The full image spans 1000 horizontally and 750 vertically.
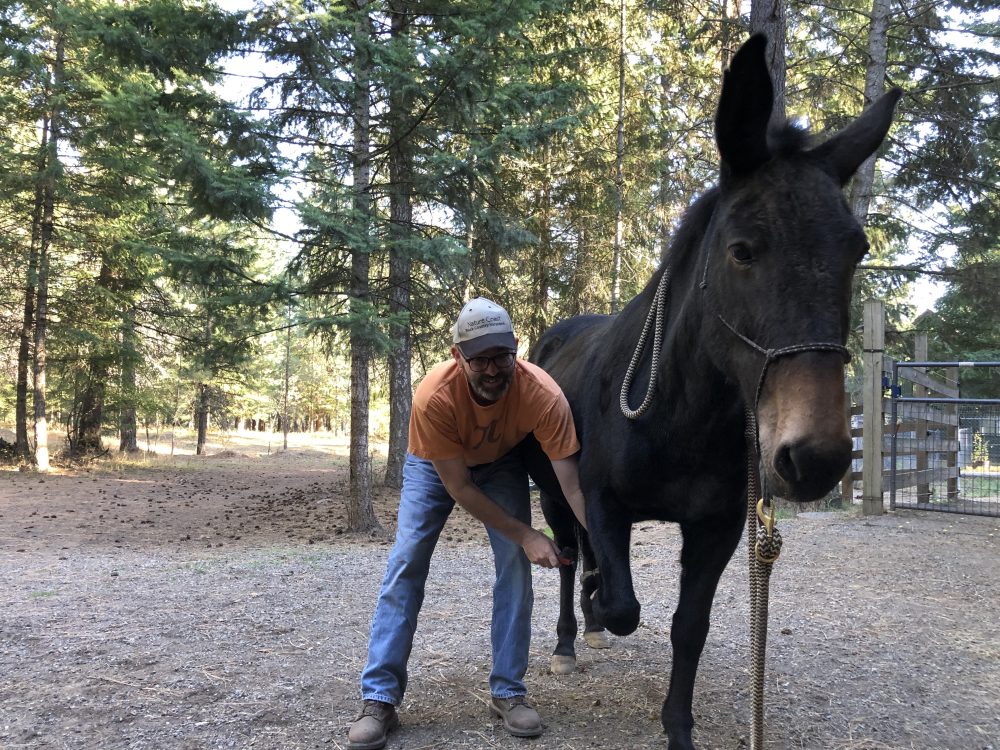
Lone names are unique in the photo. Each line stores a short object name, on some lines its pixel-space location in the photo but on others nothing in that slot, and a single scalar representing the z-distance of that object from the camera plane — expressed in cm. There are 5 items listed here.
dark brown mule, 175
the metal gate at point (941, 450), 963
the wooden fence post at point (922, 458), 1029
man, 299
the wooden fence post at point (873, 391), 900
